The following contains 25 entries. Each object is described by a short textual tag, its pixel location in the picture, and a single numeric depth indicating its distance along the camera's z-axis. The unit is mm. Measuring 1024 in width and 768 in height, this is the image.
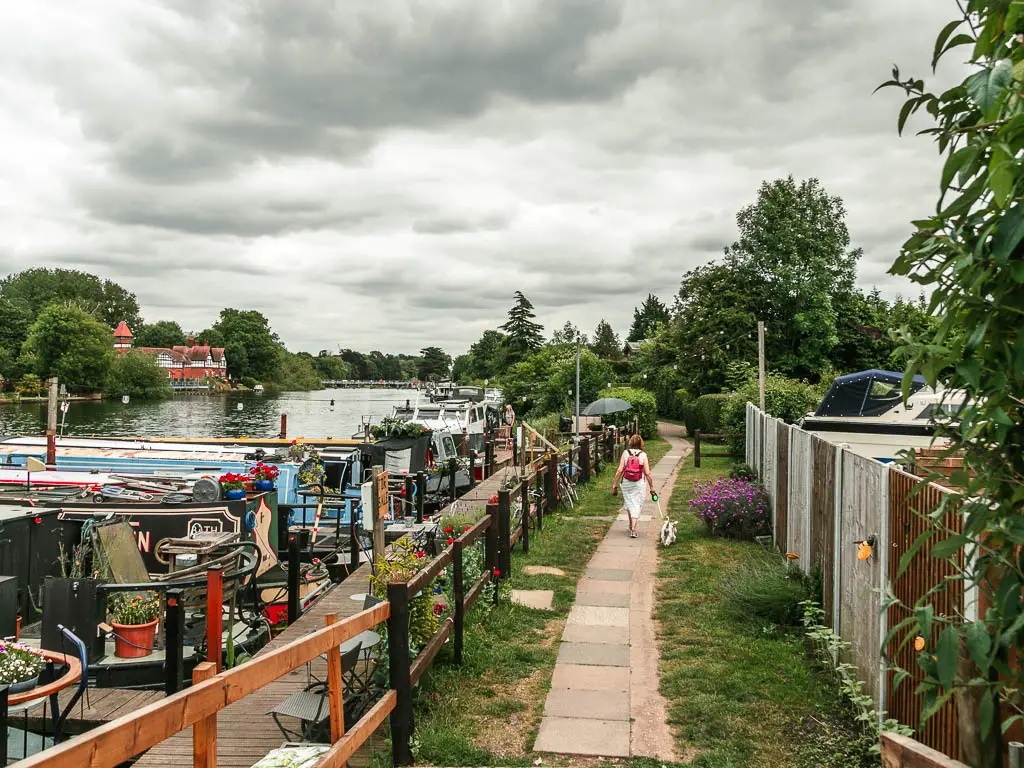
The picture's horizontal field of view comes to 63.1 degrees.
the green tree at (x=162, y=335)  141938
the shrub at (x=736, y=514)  11586
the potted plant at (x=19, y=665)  4562
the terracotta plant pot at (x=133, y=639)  7832
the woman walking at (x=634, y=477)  12148
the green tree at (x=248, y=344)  130125
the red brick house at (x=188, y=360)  117375
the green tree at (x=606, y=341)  85938
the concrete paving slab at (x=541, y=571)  9812
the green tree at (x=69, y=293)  105375
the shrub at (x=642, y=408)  33250
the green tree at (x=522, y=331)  70562
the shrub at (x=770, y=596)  7340
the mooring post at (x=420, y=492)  14708
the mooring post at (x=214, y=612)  6387
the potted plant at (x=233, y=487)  12297
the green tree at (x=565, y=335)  56391
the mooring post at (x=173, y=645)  6281
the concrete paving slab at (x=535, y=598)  8364
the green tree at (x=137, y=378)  91000
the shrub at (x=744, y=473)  15234
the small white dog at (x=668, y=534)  11414
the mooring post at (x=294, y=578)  9000
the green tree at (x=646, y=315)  121562
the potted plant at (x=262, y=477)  13062
